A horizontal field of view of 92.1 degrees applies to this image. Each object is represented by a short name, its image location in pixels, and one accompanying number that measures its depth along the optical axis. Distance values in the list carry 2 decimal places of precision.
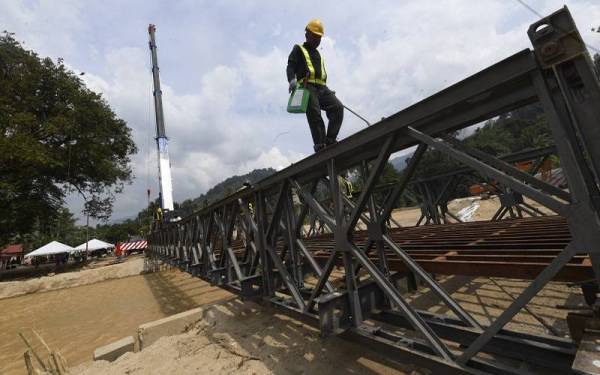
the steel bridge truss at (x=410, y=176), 1.38
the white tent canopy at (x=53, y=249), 25.45
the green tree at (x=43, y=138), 16.78
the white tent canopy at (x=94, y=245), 29.95
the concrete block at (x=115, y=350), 4.35
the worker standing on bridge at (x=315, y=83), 4.05
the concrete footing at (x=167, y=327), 4.58
